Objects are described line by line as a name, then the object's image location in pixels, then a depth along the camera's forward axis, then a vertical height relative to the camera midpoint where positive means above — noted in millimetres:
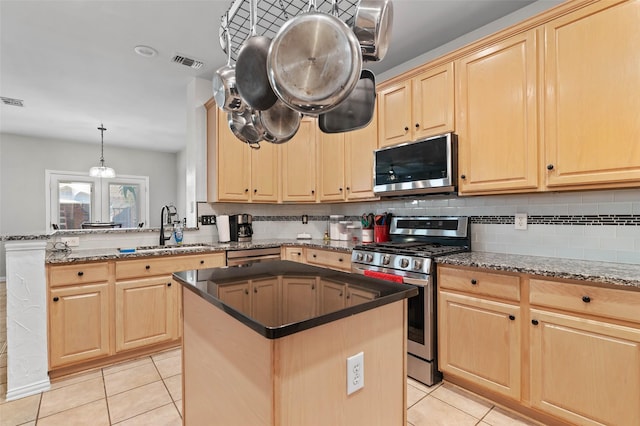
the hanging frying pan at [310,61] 917 +439
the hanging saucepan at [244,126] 1407 +388
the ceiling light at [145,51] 2931 +1514
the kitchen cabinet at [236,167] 3322 +502
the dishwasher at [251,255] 3059 -413
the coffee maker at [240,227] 3527 -150
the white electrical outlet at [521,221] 2346 -71
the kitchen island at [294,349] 867 -425
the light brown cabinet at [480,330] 1865 -738
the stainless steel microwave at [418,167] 2436 +370
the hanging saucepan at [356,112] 1347 +435
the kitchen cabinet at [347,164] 3137 +505
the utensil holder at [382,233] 3125 -201
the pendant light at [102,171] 5316 +718
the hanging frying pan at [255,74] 1104 +487
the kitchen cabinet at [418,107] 2496 +885
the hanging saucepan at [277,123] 1340 +384
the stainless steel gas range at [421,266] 2219 -400
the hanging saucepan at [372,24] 1081 +637
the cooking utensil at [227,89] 1330 +521
